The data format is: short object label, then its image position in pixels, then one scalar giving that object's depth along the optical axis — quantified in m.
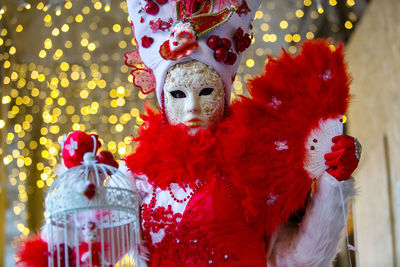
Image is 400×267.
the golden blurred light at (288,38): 3.24
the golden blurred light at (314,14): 3.39
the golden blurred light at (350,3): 3.44
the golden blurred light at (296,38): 3.26
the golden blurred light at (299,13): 3.27
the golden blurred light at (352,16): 3.67
